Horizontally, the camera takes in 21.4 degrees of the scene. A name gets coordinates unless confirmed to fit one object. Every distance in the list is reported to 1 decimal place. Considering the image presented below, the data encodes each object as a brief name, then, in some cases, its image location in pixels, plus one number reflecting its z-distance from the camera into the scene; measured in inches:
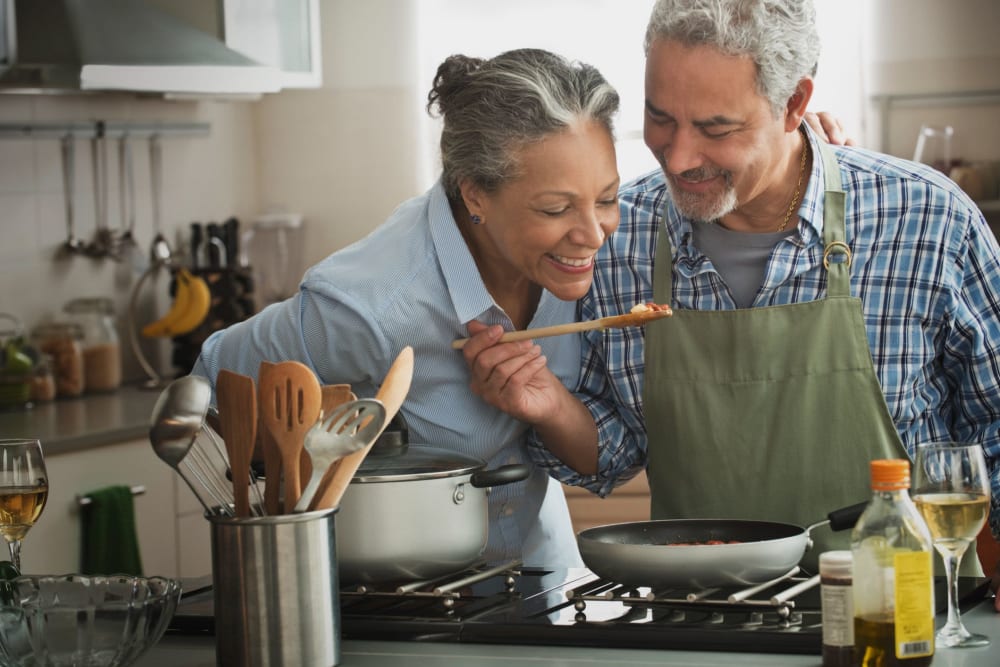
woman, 133.4
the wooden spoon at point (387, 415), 112.7
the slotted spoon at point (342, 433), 110.2
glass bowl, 109.4
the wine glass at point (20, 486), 122.3
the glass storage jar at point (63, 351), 229.2
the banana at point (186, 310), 247.3
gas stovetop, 113.4
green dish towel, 191.4
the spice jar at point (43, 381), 223.2
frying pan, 116.2
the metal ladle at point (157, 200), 250.9
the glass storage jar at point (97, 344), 236.4
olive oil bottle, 107.3
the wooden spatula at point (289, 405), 111.4
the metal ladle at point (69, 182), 236.6
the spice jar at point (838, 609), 108.6
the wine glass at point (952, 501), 111.7
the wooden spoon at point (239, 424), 112.1
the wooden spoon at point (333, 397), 115.8
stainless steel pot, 120.1
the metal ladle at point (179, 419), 111.3
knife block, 251.8
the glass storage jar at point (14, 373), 214.8
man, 133.1
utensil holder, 111.3
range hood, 205.9
